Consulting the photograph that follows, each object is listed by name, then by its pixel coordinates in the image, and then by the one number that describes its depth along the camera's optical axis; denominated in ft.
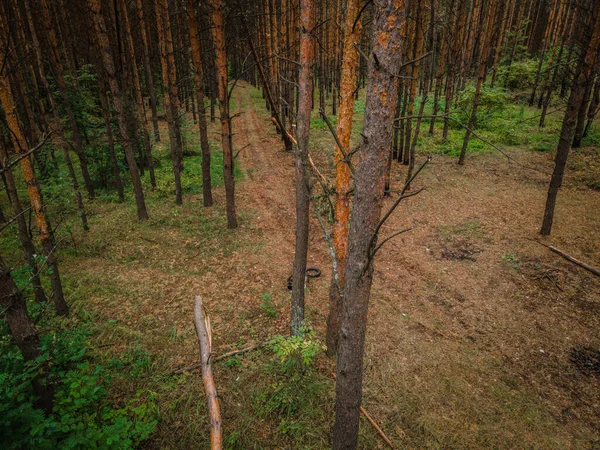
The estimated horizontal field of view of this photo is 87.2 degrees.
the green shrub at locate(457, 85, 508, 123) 70.28
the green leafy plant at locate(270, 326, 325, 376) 17.90
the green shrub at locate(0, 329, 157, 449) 12.57
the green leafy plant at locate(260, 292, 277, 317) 26.19
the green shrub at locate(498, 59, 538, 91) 90.33
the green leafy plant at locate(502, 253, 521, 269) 31.80
